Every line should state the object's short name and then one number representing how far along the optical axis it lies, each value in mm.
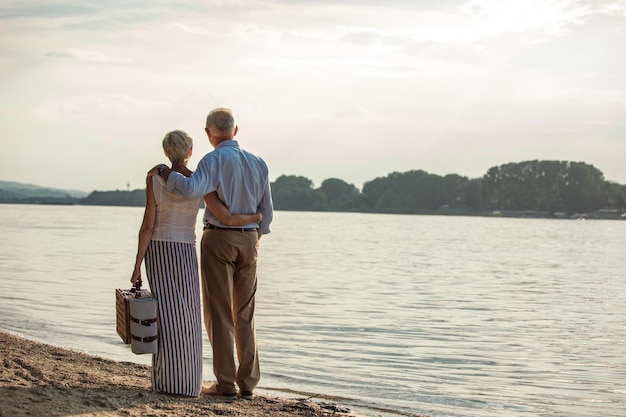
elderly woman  6336
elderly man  6523
